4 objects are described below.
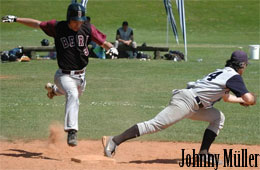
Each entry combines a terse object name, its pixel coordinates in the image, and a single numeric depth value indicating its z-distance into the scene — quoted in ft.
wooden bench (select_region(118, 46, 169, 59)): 158.92
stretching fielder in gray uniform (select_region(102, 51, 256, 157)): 51.48
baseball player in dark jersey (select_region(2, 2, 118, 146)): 55.57
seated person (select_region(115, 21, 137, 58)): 159.43
